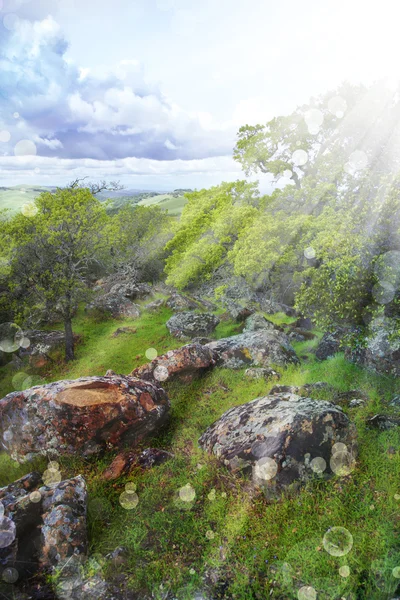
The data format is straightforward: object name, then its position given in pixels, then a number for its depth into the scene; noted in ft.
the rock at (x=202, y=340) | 89.03
